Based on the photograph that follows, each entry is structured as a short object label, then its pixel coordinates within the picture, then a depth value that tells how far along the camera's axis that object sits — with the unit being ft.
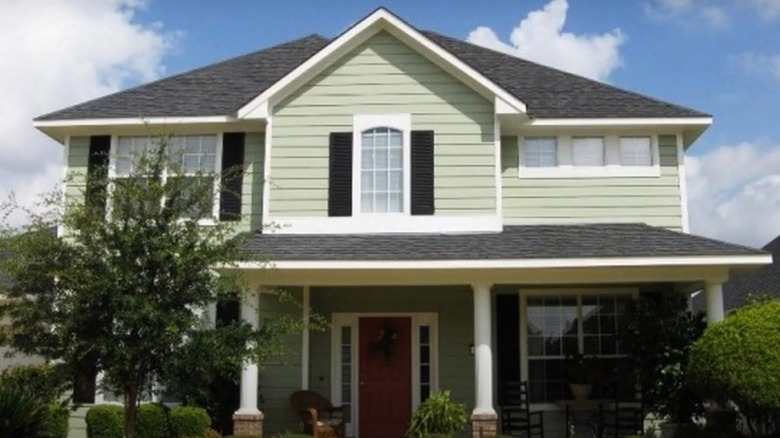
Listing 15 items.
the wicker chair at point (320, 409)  48.37
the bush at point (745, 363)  38.63
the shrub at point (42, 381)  33.30
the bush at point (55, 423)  40.26
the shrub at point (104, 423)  48.01
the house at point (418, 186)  51.03
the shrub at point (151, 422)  48.21
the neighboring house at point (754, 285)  82.48
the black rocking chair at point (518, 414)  50.39
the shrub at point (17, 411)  34.50
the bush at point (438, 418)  45.39
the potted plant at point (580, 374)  51.37
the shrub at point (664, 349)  46.91
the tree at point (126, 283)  32.14
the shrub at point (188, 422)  46.37
